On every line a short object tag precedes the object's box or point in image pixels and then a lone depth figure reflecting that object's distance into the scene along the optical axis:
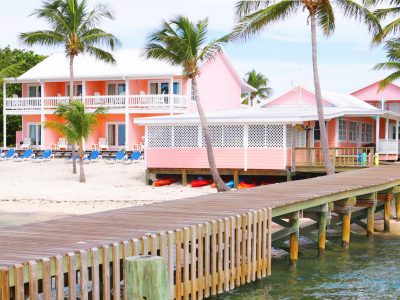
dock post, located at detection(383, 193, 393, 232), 21.47
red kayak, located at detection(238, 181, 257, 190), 29.28
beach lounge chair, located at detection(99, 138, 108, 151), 42.94
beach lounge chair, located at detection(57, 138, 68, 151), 44.34
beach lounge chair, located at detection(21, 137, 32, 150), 45.22
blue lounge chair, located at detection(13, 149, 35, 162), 41.41
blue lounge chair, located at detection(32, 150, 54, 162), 40.62
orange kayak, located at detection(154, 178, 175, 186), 30.98
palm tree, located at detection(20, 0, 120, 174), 37.44
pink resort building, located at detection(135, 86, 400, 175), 29.28
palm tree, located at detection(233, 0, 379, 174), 27.47
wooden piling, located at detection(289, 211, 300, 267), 15.24
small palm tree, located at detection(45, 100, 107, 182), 32.66
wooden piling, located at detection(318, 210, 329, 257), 16.30
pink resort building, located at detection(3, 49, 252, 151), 43.38
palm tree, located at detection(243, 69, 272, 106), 73.88
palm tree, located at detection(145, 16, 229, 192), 28.27
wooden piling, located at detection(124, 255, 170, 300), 5.09
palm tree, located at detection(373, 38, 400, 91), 37.25
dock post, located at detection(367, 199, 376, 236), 20.31
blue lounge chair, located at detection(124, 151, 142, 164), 37.90
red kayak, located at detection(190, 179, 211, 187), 30.19
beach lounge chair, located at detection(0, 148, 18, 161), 42.28
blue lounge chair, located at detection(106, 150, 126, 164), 38.34
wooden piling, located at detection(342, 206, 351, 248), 18.20
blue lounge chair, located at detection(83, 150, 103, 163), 39.34
